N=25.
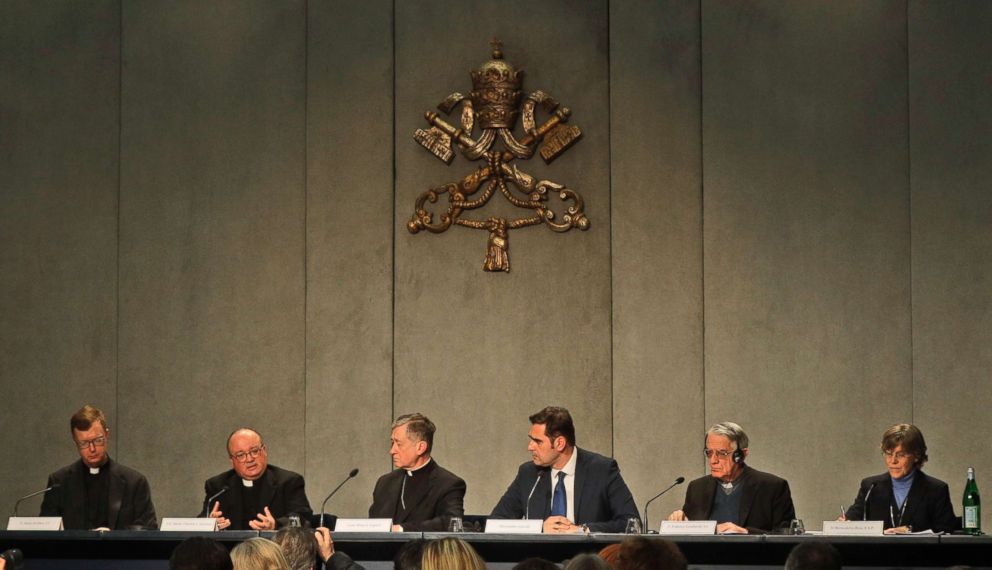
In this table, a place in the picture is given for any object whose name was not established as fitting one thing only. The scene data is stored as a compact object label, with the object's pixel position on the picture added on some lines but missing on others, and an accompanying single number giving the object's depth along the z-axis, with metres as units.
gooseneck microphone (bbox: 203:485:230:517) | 12.62
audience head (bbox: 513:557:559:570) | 5.83
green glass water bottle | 10.84
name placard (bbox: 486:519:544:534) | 10.40
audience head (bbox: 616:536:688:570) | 5.96
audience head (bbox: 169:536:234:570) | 6.52
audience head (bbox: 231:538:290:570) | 7.05
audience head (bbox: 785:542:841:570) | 6.25
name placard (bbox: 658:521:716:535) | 10.20
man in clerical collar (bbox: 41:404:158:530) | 12.99
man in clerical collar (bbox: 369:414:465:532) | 12.13
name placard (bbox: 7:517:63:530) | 11.10
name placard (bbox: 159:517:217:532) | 10.92
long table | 9.80
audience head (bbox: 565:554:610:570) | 5.77
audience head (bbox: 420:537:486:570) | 6.36
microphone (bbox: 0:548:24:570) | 8.12
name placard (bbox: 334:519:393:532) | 10.55
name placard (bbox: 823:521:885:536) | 10.02
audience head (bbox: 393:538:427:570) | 6.70
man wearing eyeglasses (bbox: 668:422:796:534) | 11.55
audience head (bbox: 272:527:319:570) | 8.13
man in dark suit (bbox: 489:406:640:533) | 11.62
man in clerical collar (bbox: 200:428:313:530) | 12.77
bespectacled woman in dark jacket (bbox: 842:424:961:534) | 11.48
